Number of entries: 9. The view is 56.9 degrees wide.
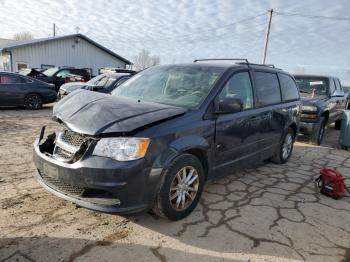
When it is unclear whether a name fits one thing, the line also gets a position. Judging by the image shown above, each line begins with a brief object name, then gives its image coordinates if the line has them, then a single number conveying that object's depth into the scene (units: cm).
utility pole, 2836
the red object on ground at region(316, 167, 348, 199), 481
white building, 2642
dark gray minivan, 314
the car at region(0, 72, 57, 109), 1196
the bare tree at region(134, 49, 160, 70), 6391
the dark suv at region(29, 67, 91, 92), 1856
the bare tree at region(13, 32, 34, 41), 8503
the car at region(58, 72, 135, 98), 1075
